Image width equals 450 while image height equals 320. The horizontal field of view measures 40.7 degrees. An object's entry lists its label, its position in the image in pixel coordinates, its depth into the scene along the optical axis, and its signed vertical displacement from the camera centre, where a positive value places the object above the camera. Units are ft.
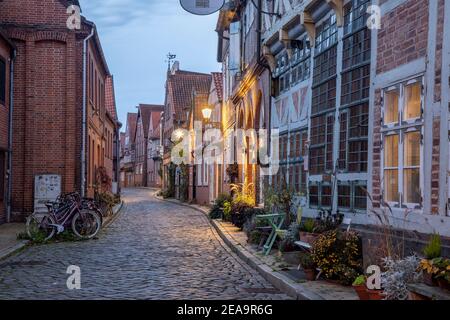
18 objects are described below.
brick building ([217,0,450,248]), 23.77 +3.17
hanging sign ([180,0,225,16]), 32.58 +8.76
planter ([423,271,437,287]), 19.88 -3.59
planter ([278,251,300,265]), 34.12 -5.02
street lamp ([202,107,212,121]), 93.84 +8.69
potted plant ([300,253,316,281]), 28.12 -4.58
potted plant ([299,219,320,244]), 32.46 -3.47
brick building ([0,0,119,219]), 64.95 +7.50
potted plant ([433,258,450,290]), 19.11 -3.23
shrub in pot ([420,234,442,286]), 19.85 -2.97
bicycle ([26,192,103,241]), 48.85 -4.46
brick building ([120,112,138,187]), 295.07 +6.61
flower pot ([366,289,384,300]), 21.61 -4.48
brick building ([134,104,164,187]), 259.19 +11.20
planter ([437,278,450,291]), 19.10 -3.58
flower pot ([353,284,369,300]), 22.59 -4.57
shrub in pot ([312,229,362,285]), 26.76 -3.89
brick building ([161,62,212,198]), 166.40 +20.36
